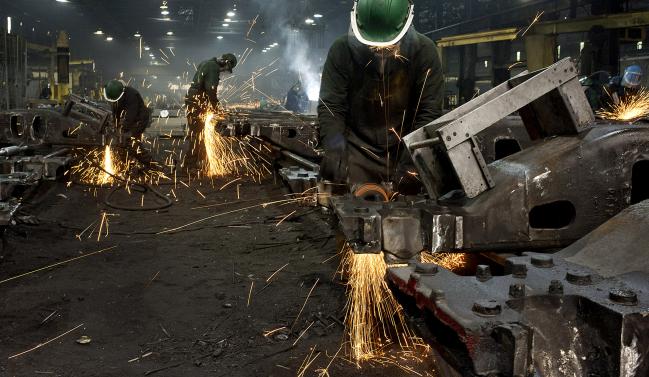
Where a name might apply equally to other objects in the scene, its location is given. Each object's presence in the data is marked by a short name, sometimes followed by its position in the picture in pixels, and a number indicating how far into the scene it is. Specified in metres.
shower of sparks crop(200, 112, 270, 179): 10.11
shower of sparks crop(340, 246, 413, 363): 3.21
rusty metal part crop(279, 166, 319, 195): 6.09
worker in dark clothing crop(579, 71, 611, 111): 8.21
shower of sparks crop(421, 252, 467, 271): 3.38
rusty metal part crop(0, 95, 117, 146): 8.56
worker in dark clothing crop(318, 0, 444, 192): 3.85
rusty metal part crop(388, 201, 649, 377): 1.50
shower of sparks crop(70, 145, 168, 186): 9.10
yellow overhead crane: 10.34
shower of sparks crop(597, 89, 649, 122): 6.60
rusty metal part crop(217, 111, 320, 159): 8.23
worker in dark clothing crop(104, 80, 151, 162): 10.07
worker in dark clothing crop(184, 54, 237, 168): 9.98
